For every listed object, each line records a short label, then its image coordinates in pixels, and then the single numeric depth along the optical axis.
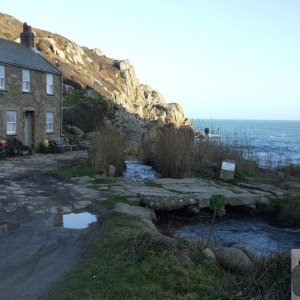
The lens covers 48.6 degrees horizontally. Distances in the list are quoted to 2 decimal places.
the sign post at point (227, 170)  12.64
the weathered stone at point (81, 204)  8.33
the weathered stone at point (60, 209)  7.97
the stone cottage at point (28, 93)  17.97
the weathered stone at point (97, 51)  62.36
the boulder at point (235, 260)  4.79
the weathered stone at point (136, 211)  7.73
